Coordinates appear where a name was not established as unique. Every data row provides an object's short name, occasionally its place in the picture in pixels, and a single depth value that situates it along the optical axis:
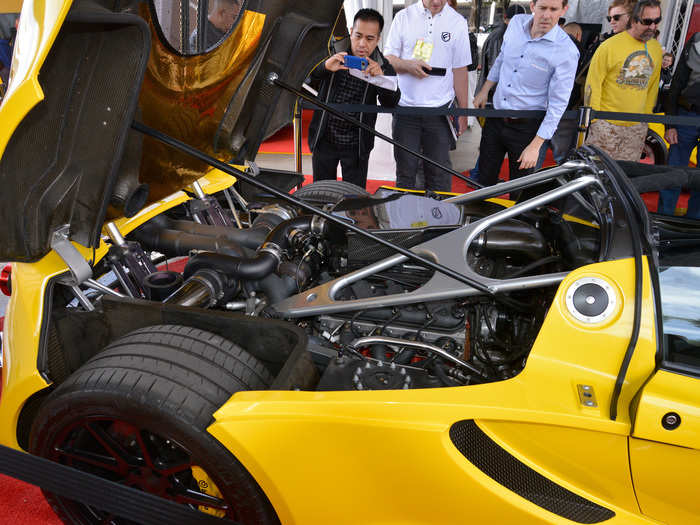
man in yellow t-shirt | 4.23
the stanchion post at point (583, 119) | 3.77
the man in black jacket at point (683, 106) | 4.58
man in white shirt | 4.07
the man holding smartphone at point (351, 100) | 3.85
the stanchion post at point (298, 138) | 4.78
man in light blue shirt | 3.58
